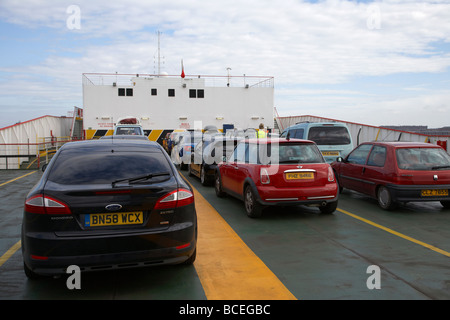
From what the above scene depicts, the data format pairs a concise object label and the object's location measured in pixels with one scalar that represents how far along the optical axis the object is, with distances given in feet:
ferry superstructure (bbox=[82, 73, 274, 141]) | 102.37
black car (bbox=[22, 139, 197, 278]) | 11.61
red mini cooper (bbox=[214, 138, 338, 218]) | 22.47
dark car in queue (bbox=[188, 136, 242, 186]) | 35.32
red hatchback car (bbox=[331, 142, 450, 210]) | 24.27
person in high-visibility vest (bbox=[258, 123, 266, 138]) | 47.70
